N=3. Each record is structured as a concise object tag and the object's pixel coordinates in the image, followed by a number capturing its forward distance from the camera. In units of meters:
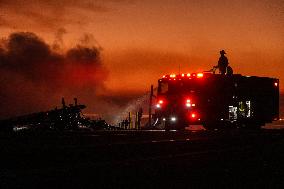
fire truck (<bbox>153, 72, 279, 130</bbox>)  28.23
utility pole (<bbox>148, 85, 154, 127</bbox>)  29.75
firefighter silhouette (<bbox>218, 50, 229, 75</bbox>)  28.67
